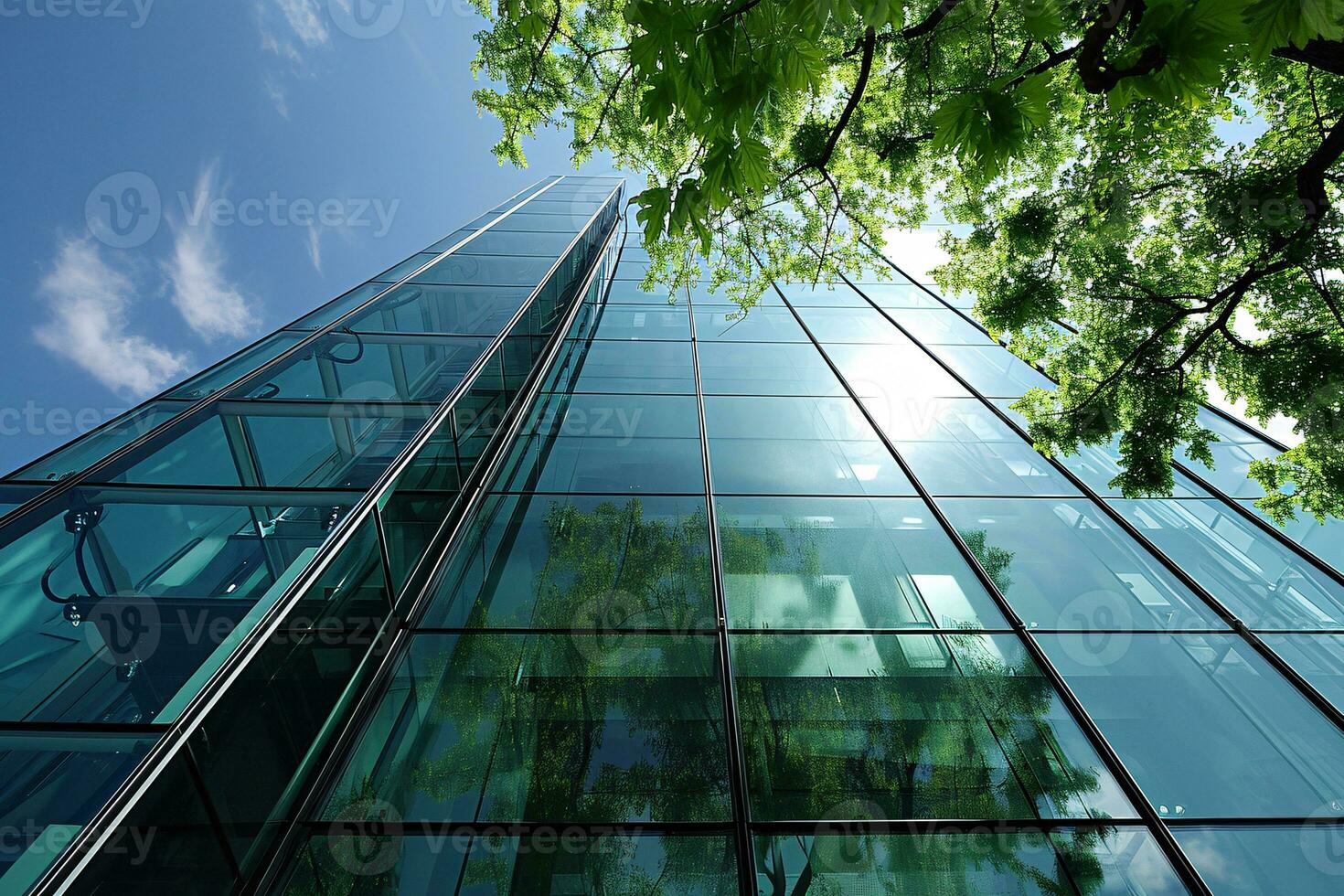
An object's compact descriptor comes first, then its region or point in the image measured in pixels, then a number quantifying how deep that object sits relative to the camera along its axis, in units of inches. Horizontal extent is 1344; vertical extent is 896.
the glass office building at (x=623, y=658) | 150.6
